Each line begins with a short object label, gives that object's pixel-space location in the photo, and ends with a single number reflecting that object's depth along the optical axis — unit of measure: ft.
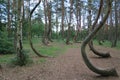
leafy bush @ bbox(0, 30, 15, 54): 26.34
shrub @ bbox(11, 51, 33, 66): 17.22
